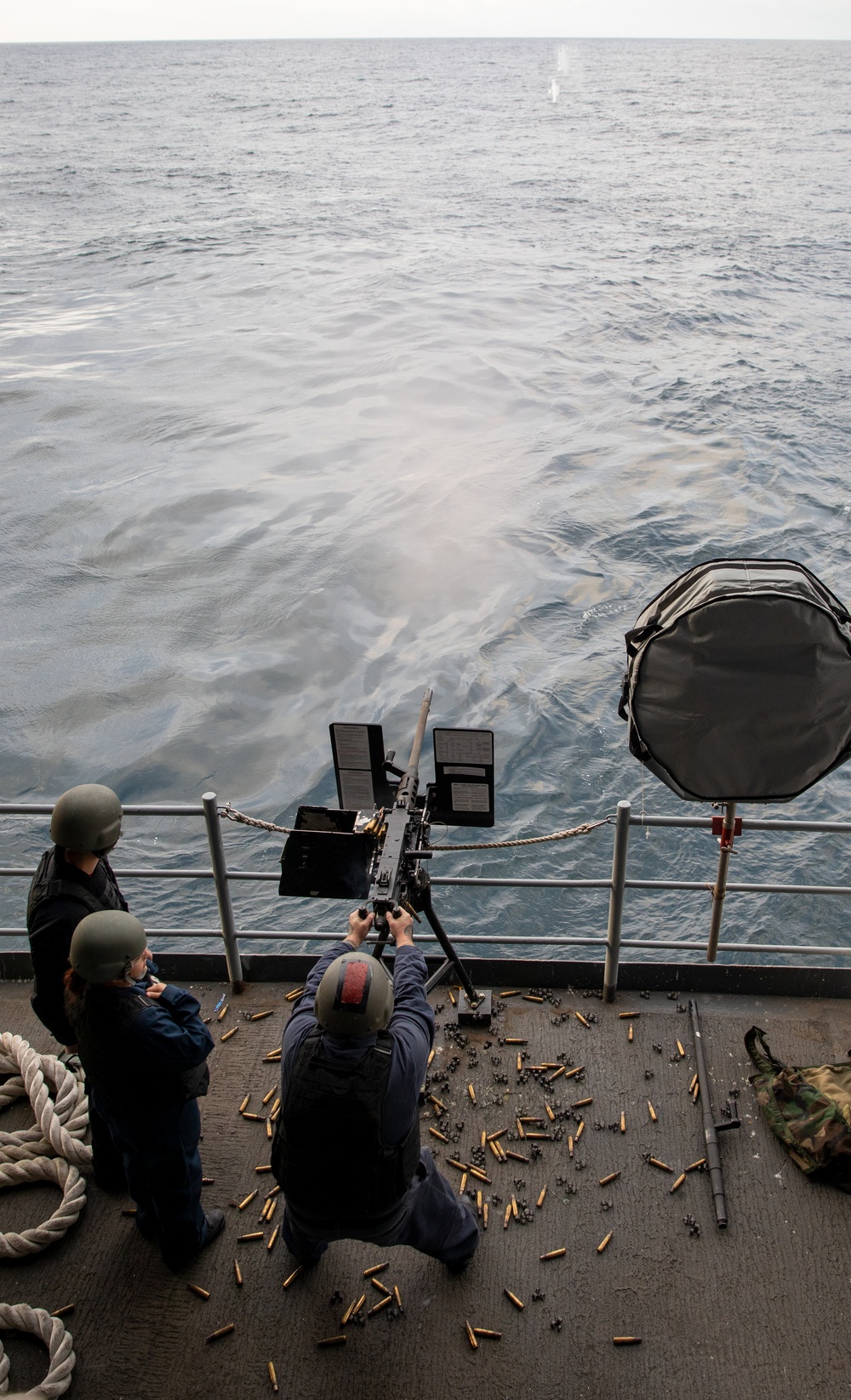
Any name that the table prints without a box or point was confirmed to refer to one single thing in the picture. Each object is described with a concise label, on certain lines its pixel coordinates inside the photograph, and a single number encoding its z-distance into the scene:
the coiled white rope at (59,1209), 4.29
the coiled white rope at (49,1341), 3.79
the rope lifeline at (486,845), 4.88
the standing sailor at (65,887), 4.05
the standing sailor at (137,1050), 3.65
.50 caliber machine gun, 4.53
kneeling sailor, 3.37
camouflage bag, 4.46
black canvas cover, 4.07
